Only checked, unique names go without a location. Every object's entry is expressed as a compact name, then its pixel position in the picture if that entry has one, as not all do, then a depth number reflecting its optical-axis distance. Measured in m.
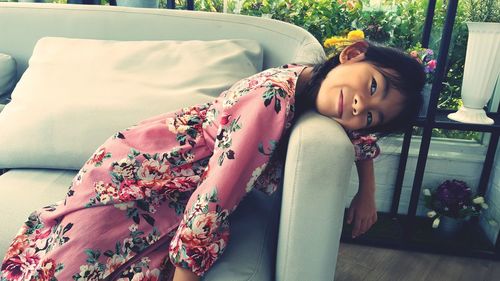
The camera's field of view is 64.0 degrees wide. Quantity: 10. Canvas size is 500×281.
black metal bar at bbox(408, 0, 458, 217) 1.39
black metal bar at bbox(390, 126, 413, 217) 1.68
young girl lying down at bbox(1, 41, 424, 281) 0.72
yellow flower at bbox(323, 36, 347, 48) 1.54
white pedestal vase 1.42
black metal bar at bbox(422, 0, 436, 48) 1.61
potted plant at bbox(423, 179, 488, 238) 1.69
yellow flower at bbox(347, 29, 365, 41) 1.55
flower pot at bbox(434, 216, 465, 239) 1.73
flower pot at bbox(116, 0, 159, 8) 1.60
